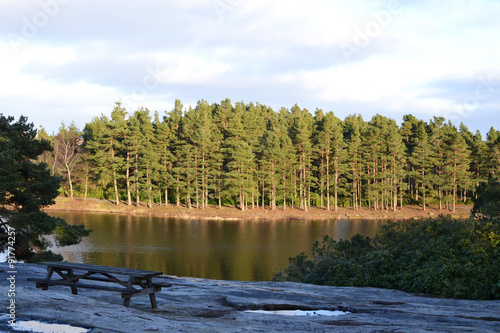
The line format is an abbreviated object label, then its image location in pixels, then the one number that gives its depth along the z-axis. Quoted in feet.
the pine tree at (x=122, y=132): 209.87
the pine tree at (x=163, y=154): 211.41
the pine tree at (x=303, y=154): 213.87
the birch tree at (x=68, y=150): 224.74
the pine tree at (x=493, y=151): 204.44
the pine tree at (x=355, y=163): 220.23
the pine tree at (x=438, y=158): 220.64
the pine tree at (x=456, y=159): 219.41
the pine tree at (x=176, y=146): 210.51
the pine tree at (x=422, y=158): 223.92
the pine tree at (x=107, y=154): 210.18
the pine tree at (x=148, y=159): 207.72
